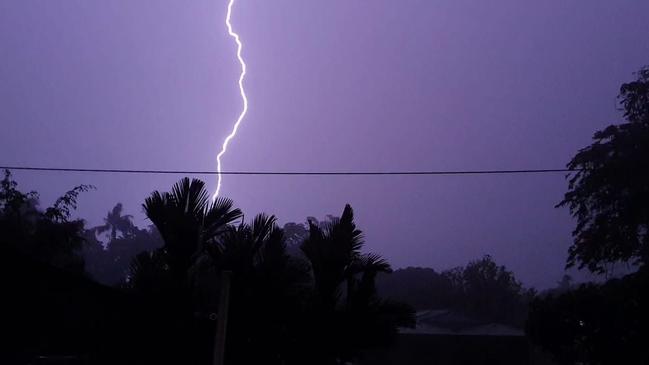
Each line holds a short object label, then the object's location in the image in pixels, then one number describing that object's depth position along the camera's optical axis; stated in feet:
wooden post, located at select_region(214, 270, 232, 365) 25.58
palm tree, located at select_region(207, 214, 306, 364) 33.35
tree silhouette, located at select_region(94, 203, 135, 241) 229.66
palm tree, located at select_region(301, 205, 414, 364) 33.53
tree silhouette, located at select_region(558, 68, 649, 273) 69.92
